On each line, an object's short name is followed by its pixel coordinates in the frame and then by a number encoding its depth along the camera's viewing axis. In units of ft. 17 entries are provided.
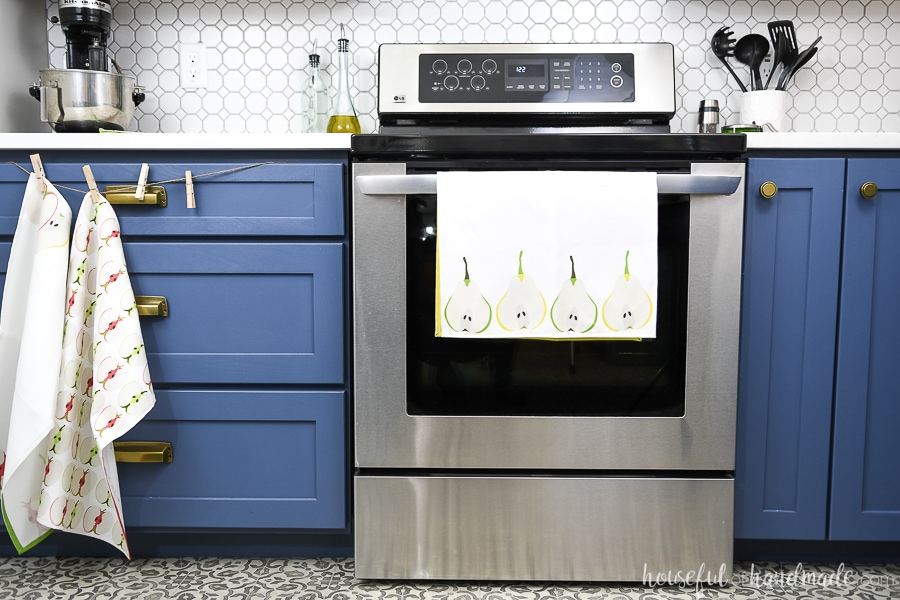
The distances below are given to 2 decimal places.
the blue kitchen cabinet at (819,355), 4.01
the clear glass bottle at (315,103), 5.32
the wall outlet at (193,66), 5.59
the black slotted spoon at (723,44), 5.32
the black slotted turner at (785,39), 5.13
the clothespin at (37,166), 3.95
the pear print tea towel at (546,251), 3.74
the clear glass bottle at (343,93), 5.16
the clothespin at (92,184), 3.94
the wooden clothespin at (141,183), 3.92
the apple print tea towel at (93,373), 3.88
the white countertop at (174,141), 3.95
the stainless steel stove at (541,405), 3.88
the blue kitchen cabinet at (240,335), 4.02
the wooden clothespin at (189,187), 3.98
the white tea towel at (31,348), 3.83
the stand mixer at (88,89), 4.45
